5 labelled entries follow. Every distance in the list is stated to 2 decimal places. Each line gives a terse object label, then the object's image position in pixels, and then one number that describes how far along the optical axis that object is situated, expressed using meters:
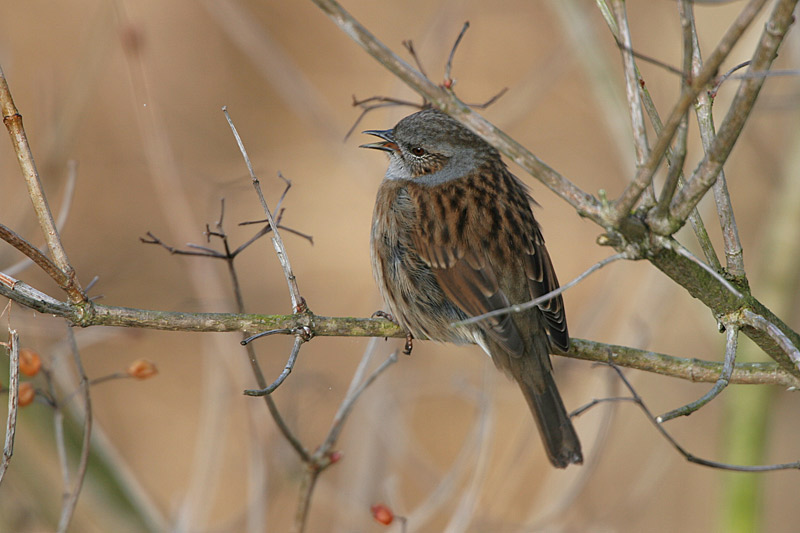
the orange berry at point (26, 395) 6.37
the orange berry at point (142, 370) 6.77
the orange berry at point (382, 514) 6.80
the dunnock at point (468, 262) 7.83
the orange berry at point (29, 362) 6.31
